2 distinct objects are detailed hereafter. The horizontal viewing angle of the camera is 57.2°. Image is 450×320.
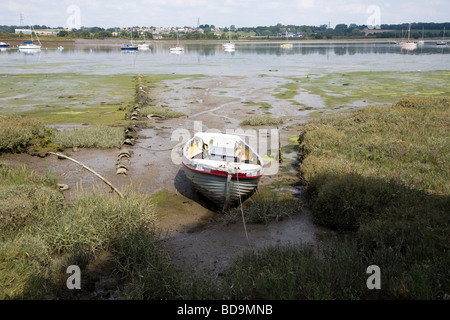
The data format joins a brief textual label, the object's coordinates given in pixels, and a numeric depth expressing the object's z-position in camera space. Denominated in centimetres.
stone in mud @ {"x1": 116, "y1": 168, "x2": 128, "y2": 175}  1419
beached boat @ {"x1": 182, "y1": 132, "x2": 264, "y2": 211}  1084
